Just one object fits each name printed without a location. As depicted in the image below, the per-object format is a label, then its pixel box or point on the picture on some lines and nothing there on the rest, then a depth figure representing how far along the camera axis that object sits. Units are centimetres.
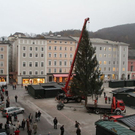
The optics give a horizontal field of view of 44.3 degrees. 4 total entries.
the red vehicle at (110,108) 2223
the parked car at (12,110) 2084
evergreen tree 2503
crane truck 2859
